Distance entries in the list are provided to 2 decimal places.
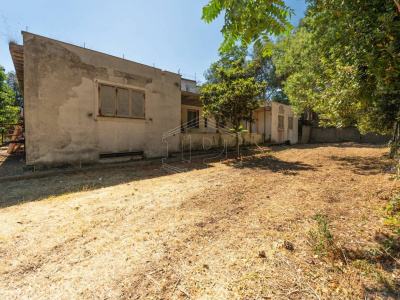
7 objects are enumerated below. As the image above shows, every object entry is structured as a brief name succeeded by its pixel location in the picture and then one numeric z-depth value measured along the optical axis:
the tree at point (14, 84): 27.27
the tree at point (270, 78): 26.84
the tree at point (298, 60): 13.73
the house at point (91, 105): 5.91
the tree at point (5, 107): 15.87
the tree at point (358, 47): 2.68
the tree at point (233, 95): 8.66
